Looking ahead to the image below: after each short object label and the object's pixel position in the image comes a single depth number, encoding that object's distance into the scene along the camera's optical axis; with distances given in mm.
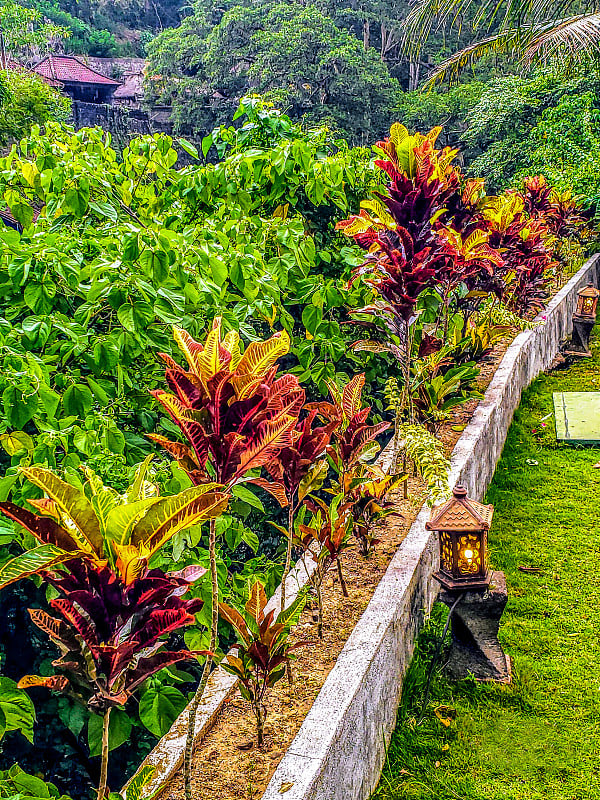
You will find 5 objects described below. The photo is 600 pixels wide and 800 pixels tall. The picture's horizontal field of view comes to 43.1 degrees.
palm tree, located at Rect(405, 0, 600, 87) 9125
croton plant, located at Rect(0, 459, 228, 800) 1344
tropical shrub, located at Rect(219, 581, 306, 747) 2062
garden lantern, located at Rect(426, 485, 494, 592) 2746
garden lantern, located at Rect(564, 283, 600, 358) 6828
